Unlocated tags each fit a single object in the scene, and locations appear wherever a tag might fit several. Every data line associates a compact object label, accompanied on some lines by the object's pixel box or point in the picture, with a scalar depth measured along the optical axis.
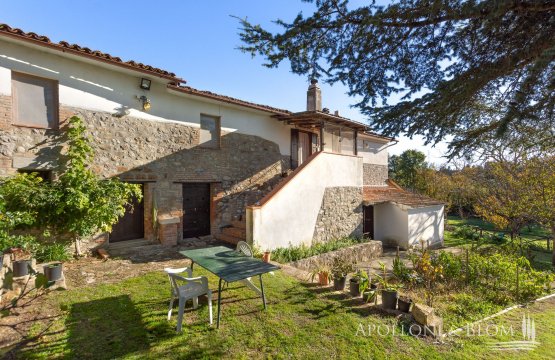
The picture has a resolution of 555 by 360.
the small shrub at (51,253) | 6.46
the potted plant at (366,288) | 5.43
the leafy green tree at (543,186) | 11.63
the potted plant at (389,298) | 5.16
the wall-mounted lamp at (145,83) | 8.29
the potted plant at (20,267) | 4.91
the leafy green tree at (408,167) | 28.20
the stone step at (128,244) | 8.02
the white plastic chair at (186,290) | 4.03
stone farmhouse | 6.63
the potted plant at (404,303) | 5.04
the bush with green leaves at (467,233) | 17.94
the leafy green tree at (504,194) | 12.72
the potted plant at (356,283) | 5.69
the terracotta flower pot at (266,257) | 7.36
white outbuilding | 13.66
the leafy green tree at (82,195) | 6.39
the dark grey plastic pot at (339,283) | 5.98
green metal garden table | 4.19
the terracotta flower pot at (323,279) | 6.14
